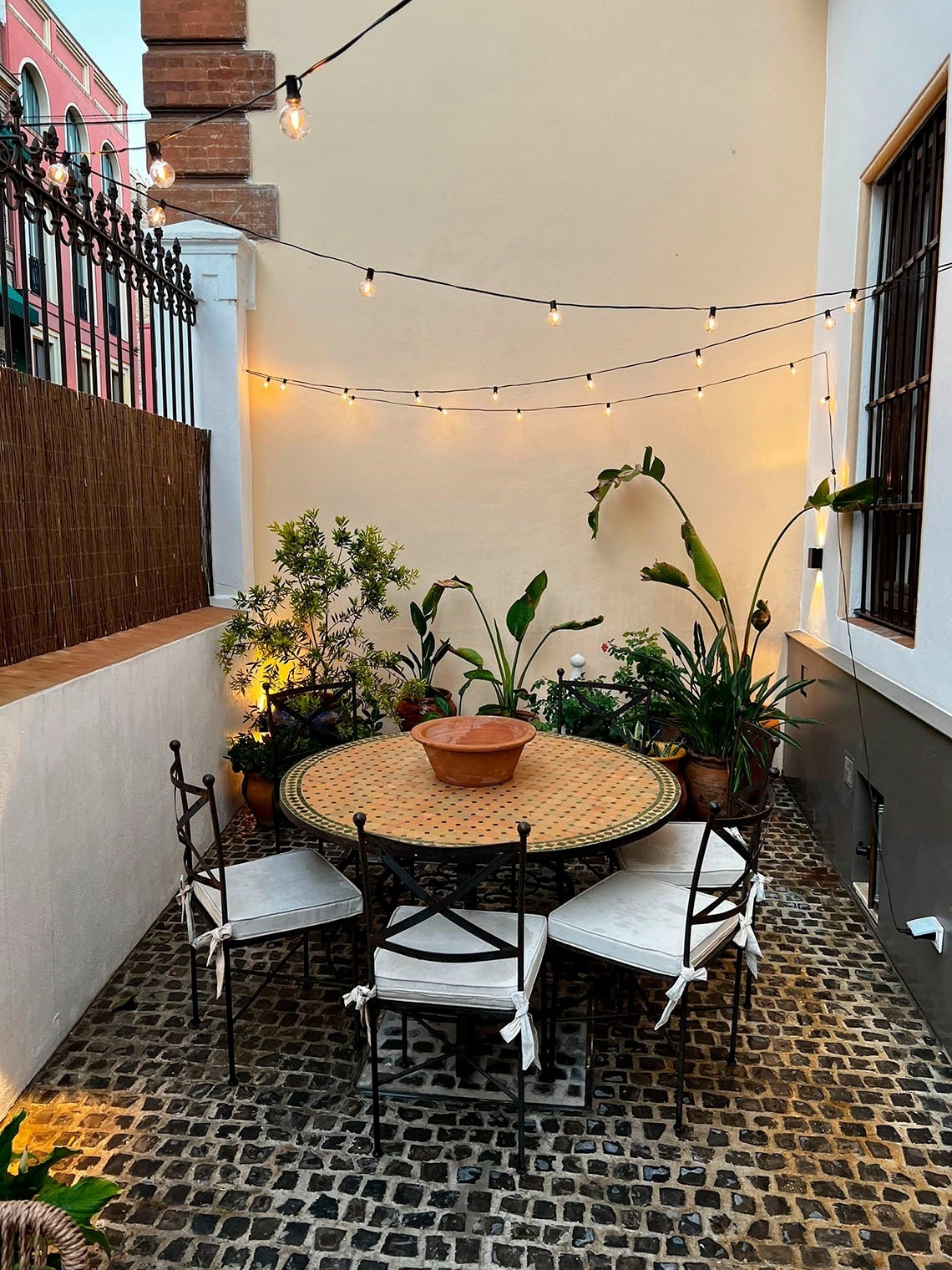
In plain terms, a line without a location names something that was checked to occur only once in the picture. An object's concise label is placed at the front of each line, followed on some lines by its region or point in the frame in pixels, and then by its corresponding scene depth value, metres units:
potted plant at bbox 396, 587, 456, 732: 5.08
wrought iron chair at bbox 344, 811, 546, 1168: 2.09
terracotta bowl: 2.74
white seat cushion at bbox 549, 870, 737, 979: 2.31
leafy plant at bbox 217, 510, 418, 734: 4.43
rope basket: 1.38
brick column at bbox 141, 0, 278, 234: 5.00
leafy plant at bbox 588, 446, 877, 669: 4.80
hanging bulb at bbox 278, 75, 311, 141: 2.19
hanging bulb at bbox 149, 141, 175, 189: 2.38
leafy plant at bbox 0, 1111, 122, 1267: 1.62
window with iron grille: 3.44
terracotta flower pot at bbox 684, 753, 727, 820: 4.42
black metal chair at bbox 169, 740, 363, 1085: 2.45
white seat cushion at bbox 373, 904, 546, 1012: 2.13
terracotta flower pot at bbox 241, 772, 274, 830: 4.50
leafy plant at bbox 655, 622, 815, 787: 4.31
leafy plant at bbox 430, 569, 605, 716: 5.10
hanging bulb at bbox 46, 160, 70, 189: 3.00
